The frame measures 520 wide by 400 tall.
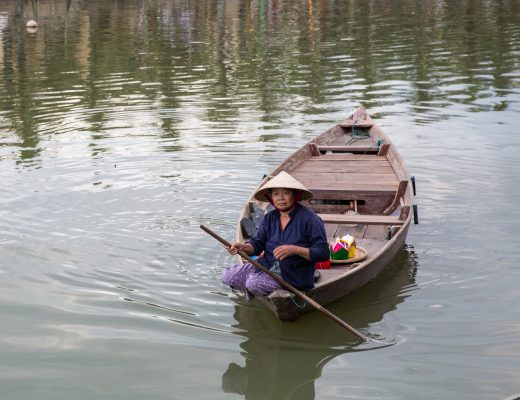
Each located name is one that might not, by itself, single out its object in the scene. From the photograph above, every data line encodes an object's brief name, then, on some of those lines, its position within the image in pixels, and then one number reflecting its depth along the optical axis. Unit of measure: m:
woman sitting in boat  6.48
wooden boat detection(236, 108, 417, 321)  7.15
